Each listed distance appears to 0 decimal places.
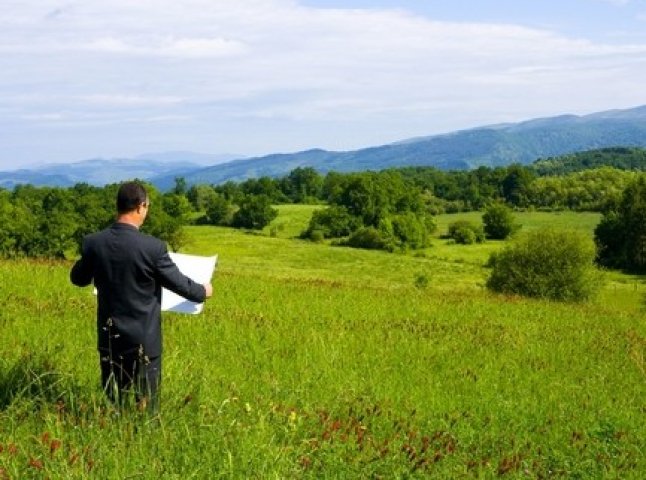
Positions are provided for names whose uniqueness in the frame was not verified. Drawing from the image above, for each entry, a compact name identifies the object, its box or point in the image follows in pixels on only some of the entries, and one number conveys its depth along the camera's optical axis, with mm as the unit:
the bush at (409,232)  114250
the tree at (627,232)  93375
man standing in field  5891
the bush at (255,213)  129000
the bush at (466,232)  116750
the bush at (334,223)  120812
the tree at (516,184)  162400
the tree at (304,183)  179625
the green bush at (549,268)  47250
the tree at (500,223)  124275
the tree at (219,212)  132625
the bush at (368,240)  111438
